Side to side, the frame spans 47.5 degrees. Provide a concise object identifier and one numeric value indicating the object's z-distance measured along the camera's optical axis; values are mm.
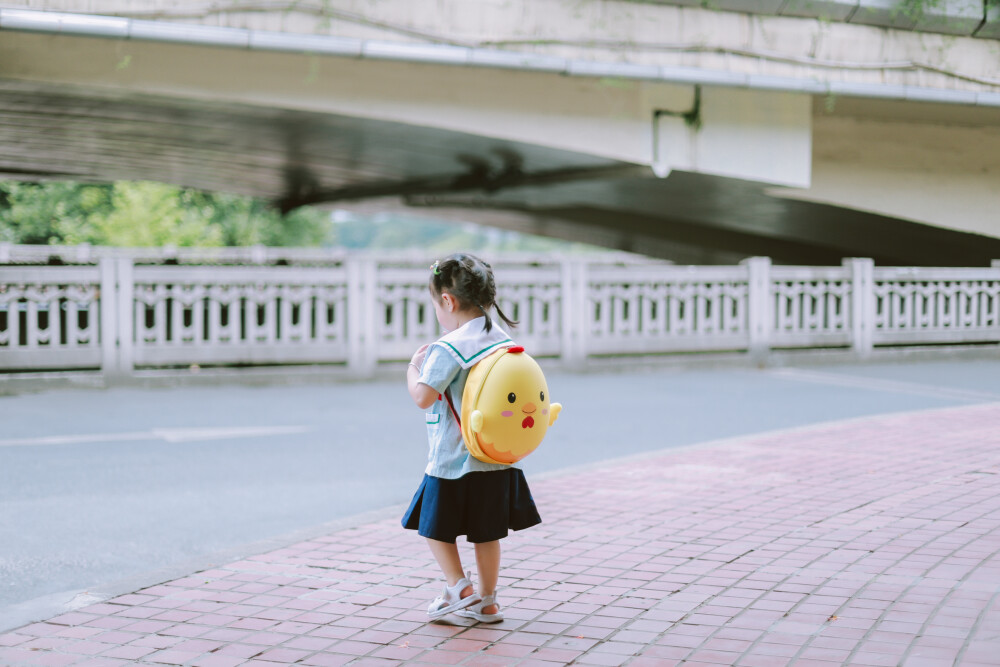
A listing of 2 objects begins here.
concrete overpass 14000
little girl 4035
